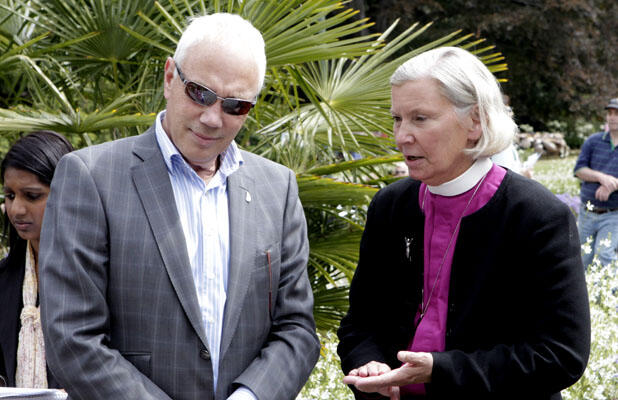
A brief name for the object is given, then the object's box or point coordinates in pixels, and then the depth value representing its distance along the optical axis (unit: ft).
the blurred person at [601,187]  24.04
